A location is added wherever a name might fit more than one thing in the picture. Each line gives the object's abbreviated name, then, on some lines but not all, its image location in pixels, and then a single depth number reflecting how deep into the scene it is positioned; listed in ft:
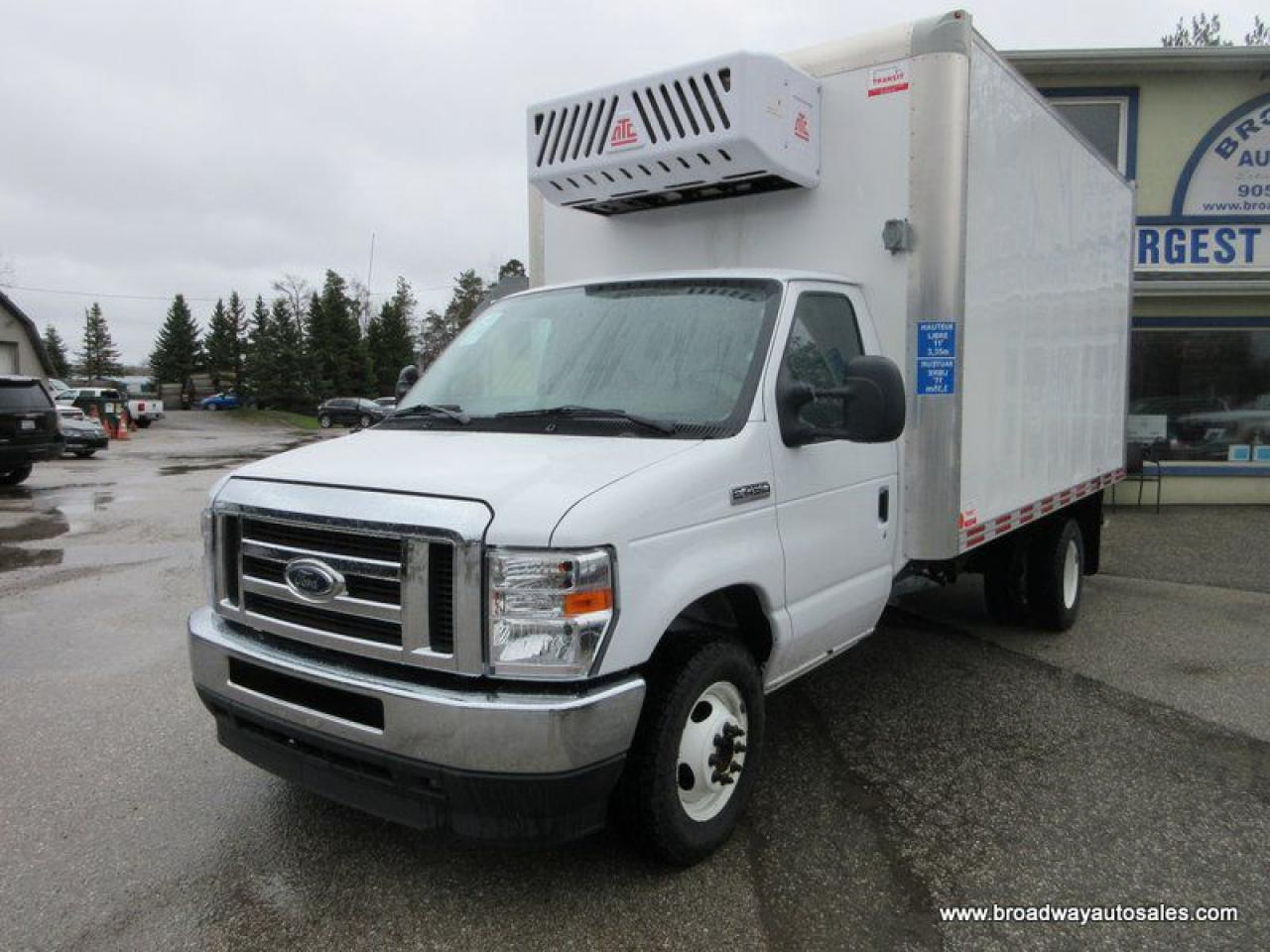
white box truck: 8.89
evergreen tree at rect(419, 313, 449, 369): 255.11
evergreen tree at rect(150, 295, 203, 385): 253.03
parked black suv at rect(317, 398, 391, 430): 164.14
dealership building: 39.55
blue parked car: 210.79
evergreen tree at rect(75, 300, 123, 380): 322.75
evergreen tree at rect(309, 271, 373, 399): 201.98
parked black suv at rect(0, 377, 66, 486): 48.80
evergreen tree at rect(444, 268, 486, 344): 249.34
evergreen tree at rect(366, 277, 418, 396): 231.71
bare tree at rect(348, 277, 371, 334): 237.86
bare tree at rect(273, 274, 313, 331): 244.63
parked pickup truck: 138.31
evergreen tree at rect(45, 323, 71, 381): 309.42
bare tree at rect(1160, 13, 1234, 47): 111.55
